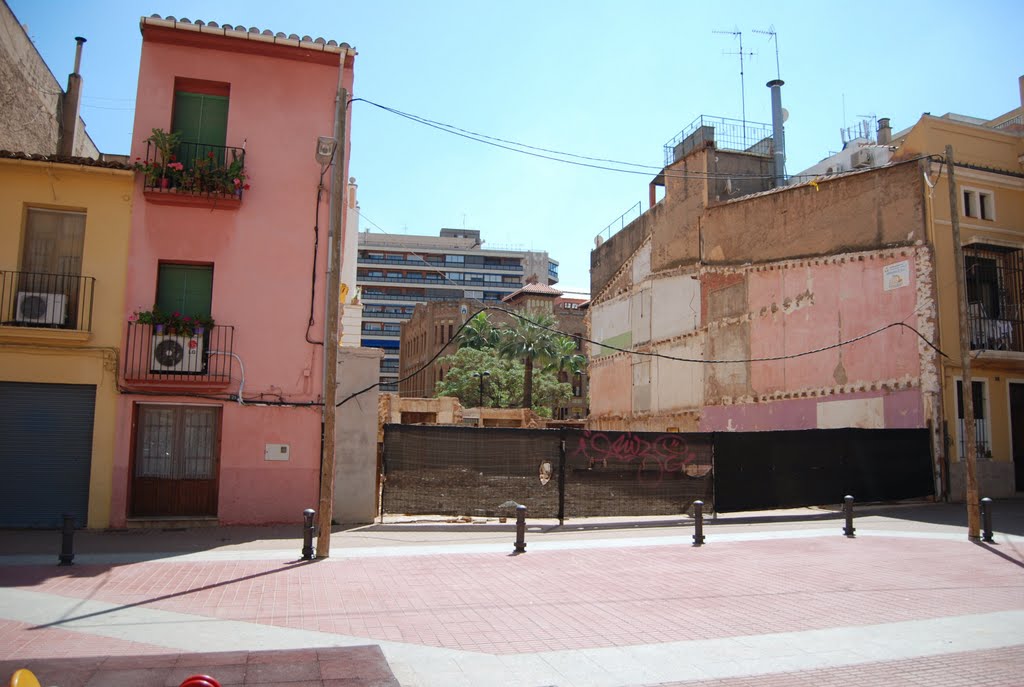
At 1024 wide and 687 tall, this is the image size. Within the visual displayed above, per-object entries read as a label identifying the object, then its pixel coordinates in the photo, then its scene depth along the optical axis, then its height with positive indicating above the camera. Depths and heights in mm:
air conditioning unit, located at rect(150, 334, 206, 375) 14930 +1540
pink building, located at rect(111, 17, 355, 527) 15031 +3180
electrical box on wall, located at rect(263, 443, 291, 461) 15344 -350
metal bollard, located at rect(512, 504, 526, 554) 12000 -1434
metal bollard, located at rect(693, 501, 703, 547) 12898 -1426
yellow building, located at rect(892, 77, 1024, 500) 19797 +4472
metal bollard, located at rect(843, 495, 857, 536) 13789 -1274
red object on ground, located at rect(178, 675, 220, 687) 3799 -1245
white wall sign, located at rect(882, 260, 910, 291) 20375 +4544
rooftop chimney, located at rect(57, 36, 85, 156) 22062 +9466
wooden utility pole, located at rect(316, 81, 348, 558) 11383 +1372
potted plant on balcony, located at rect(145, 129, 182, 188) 15261 +5726
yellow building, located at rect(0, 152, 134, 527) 14477 +1925
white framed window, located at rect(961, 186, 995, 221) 21297 +6781
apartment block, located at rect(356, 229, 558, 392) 96812 +20210
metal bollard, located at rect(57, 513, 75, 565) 10516 -1563
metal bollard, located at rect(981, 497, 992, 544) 12960 -1293
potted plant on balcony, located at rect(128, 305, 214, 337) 14906 +2183
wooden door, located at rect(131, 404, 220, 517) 14969 -559
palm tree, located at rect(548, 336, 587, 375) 54188 +5906
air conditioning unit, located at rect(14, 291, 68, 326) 14742 +2380
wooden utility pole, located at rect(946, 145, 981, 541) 13328 +970
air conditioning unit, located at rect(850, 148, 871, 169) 25750 +9701
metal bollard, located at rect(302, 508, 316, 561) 10938 -1469
